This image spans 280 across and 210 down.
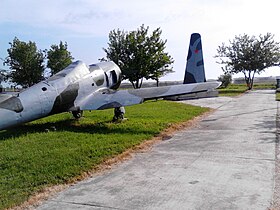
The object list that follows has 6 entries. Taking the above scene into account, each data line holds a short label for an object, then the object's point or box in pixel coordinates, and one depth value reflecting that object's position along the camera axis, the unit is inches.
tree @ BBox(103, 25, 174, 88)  1327.5
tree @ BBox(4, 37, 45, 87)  1491.1
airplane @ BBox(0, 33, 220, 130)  333.1
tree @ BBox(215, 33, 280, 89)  1695.4
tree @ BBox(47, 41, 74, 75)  1570.5
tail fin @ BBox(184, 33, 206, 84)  491.8
